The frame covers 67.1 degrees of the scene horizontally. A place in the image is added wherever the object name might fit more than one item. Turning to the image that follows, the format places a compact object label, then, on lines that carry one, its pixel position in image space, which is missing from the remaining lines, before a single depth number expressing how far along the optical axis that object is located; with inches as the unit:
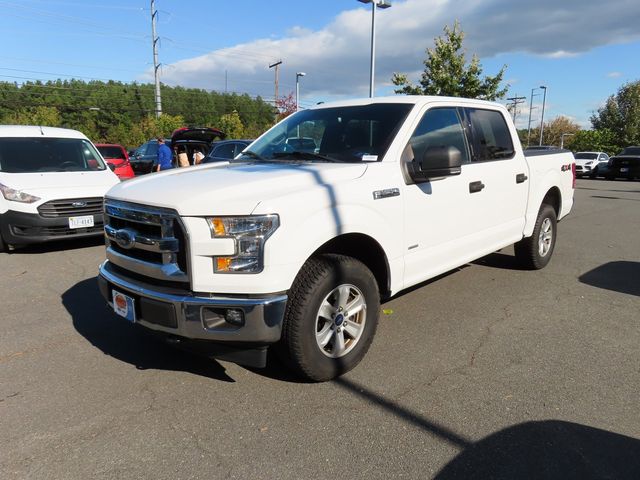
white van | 271.6
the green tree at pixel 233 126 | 1934.2
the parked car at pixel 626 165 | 947.3
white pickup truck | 109.4
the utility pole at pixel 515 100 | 1927.9
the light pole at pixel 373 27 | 684.1
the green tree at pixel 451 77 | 922.7
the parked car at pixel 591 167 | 1036.5
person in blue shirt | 511.8
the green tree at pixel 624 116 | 1736.0
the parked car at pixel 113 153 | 629.4
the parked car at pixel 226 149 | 471.5
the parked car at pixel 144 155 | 616.1
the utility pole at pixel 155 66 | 1602.9
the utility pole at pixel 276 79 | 2071.6
